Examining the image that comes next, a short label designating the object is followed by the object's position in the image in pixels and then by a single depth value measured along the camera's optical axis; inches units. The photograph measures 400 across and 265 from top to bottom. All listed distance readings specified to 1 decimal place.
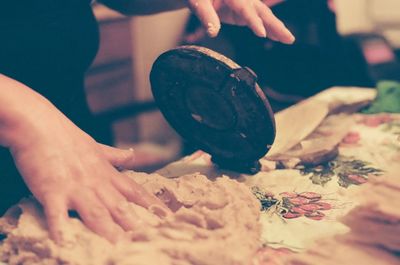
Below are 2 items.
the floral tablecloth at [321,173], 33.1
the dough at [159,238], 27.3
